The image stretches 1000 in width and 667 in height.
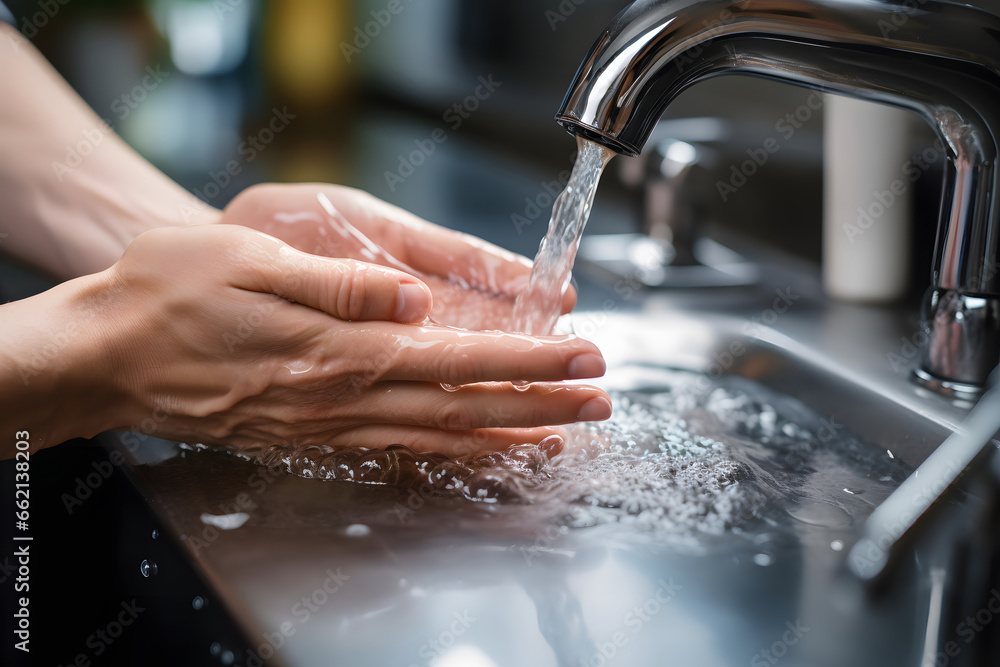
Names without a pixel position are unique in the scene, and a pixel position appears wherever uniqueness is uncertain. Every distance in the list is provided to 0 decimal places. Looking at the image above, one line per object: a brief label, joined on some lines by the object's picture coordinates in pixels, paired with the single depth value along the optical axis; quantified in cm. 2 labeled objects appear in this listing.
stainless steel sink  33
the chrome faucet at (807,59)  41
